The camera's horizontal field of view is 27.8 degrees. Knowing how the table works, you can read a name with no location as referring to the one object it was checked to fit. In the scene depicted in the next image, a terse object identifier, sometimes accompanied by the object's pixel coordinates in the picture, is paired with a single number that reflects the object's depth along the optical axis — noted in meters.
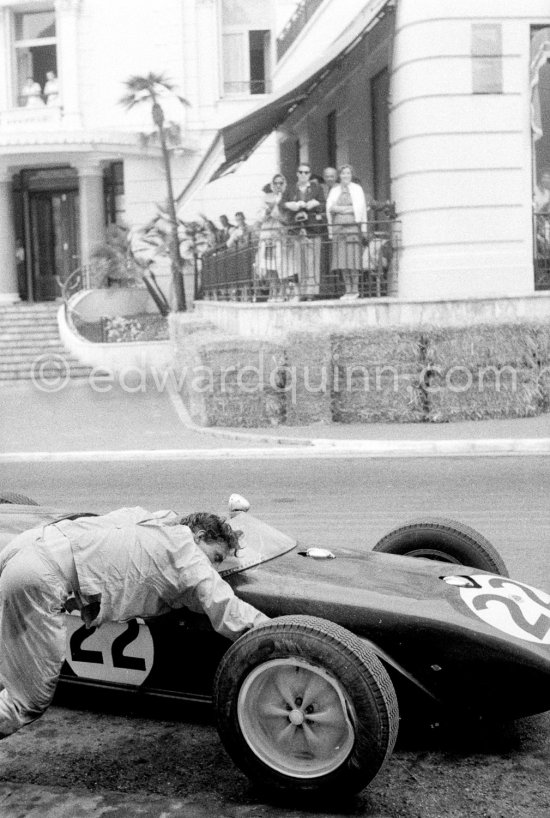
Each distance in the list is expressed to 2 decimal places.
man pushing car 4.04
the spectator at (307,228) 16.11
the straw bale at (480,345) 13.94
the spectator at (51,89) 29.02
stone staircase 22.80
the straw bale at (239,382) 13.97
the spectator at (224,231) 23.83
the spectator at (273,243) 16.48
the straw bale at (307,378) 13.84
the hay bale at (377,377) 13.93
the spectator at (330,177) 16.99
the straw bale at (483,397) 14.05
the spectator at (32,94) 28.92
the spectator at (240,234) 19.07
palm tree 25.12
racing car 3.86
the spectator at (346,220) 15.85
